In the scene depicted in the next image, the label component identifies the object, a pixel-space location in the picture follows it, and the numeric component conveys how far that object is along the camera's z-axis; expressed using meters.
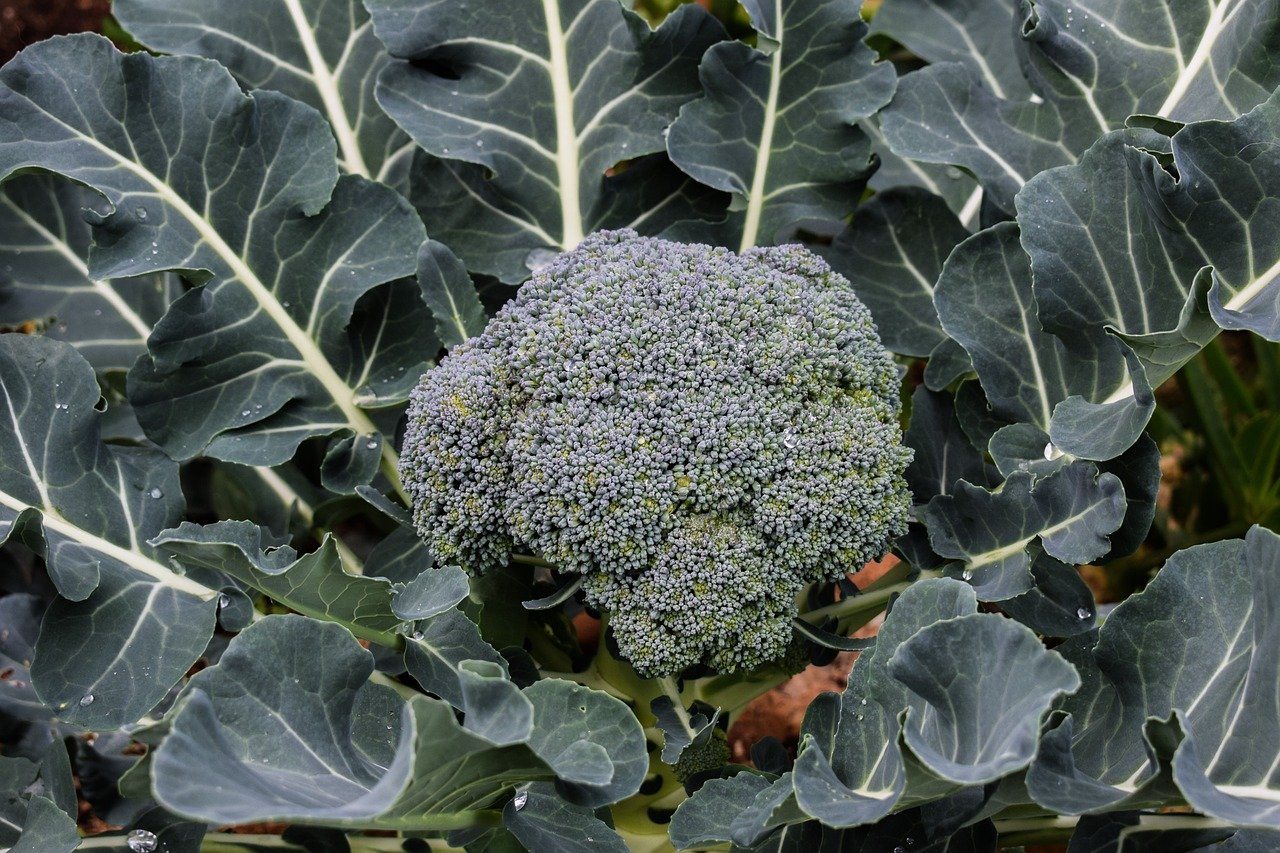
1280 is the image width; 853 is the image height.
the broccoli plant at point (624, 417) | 0.73
